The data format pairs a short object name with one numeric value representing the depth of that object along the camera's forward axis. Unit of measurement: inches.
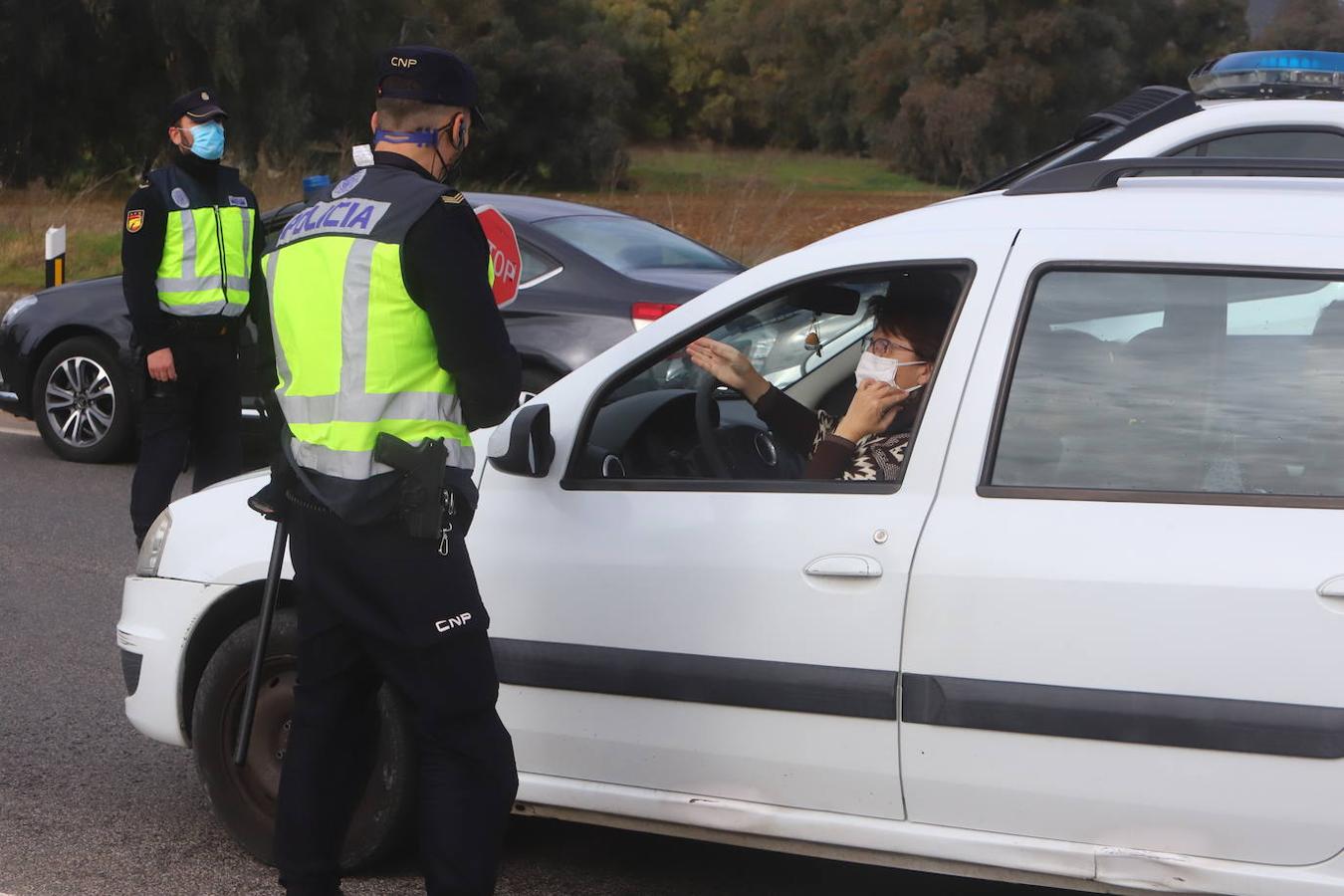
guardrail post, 458.0
